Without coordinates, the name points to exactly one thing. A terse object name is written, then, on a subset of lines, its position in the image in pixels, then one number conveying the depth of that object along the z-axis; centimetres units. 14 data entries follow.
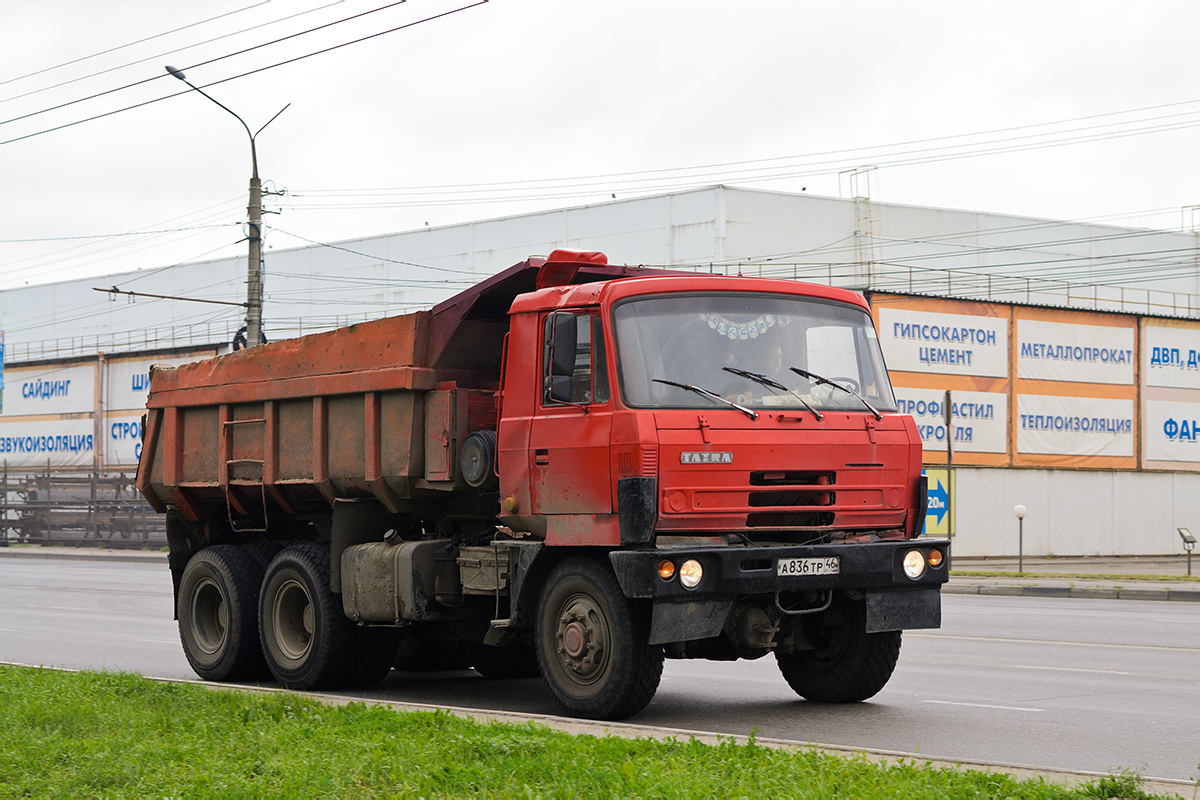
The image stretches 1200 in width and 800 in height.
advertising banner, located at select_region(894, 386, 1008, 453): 3503
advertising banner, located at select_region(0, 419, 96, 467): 5344
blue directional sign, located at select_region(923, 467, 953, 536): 3450
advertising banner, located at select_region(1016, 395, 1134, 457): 3725
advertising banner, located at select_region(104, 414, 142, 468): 5132
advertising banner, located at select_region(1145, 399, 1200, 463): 3956
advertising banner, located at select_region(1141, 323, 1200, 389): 3956
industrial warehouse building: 3609
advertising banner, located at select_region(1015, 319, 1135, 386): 3728
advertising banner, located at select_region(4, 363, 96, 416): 5338
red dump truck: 859
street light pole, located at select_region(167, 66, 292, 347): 2684
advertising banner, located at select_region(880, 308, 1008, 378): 3491
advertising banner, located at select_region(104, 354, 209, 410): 5150
